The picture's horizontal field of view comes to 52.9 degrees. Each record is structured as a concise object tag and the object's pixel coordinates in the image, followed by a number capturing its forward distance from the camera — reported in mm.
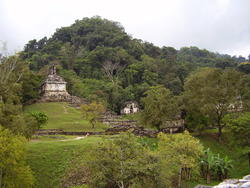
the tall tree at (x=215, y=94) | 30359
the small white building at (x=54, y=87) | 50825
